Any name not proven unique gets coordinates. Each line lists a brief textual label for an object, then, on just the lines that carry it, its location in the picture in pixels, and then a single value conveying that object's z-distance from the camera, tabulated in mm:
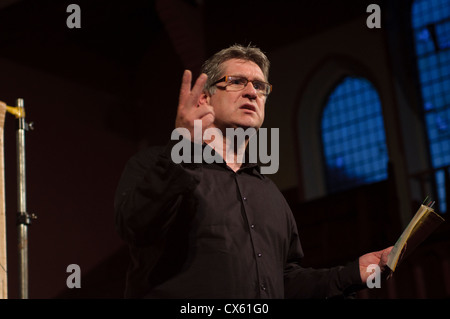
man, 2305
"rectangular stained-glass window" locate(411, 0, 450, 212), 9828
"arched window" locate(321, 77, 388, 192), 10211
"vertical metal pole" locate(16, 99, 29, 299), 2936
